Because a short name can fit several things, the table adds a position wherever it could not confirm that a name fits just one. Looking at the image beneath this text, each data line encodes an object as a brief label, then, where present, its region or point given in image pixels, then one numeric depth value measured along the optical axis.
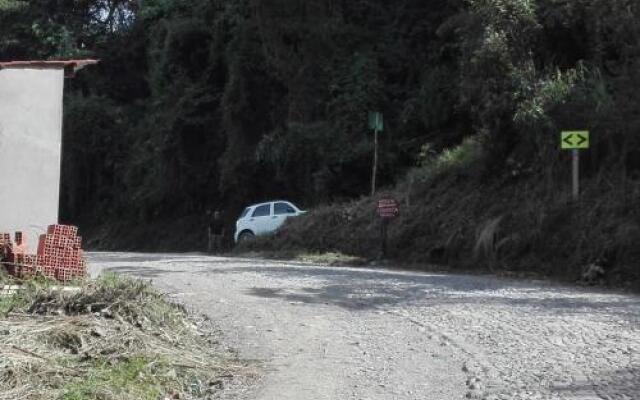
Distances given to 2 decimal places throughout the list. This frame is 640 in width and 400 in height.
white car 28.91
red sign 22.14
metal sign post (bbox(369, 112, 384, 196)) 27.66
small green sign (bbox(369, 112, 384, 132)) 27.62
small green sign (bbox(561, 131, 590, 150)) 17.92
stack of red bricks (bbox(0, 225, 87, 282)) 11.66
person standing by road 33.72
